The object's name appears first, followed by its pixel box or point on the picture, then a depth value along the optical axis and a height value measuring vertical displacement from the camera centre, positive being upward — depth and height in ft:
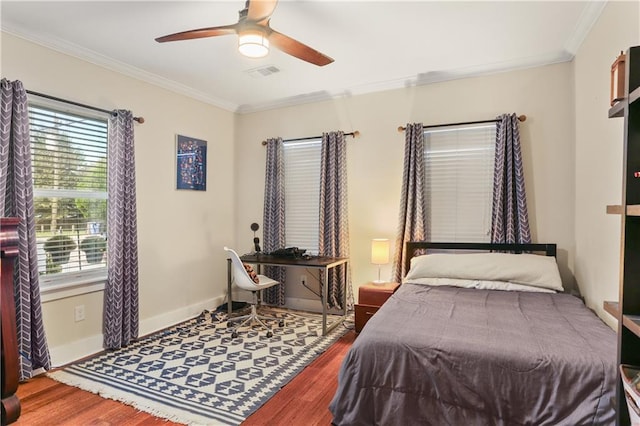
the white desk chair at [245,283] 11.43 -2.50
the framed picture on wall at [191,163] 12.95 +1.68
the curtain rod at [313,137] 13.35 +2.80
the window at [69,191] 9.21 +0.42
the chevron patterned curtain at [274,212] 14.49 -0.17
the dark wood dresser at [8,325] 3.43 -1.18
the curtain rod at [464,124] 10.89 +2.81
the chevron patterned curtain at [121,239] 10.36 -0.95
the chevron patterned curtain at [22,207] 8.08 -0.02
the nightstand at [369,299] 11.16 -2.88
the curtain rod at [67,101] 8.84 +2.82
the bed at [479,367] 4.99 -2.39
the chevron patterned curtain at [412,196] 11.92 +0.44
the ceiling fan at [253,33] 6.52 +3.53
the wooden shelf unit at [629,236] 3.49 -0.25
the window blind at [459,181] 11.45 +0.93
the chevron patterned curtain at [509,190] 10.61 +0.59
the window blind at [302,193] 14.24 +0.62
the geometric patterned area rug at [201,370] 7.35 -4.08
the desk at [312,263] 11.44 -1.85
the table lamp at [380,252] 11.93 -1.46
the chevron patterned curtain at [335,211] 13.30 -0.10
